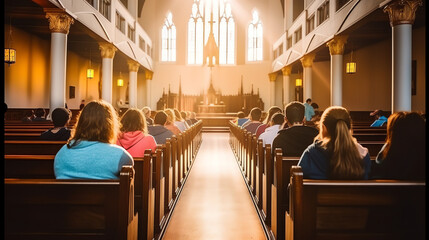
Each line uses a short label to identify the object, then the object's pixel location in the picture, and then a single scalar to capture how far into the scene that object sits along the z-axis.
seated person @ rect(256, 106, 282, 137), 6.00
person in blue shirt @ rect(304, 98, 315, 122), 10.89
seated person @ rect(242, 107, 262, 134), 7.78
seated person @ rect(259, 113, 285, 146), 4.91
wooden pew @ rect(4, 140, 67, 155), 3.82
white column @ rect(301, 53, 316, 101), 15.23
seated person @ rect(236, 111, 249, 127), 11.41
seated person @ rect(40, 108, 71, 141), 4.00
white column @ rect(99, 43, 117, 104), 13.20
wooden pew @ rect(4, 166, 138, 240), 1.92
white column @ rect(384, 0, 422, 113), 7.78
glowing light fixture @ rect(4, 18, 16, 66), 8.16
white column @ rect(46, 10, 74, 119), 8.95
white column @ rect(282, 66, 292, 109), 19.31
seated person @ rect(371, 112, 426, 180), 2.27
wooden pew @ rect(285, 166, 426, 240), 1.94
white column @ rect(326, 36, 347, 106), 11.91
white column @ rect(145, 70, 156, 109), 23.16
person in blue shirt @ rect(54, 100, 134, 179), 2.30
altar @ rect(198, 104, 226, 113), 20.50
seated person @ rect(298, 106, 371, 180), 2.30
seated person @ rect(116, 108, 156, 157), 3.65
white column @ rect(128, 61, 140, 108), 17.66
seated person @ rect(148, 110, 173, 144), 5.46
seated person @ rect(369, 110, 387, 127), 8.43
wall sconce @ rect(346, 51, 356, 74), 11.28
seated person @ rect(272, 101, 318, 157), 3.58
